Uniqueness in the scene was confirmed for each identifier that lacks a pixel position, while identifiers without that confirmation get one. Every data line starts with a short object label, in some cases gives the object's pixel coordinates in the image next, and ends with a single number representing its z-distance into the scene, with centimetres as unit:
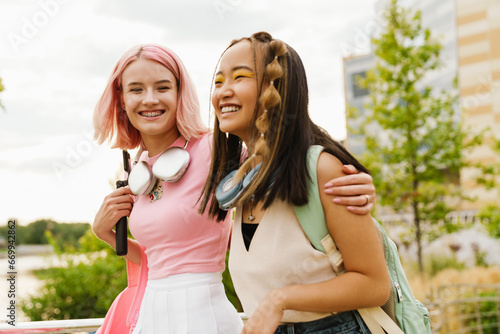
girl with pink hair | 176
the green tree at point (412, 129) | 1115
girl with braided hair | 125
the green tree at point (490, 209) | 1144
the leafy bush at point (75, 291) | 599
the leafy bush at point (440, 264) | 1167
